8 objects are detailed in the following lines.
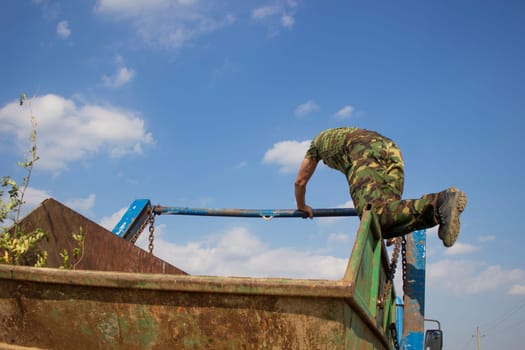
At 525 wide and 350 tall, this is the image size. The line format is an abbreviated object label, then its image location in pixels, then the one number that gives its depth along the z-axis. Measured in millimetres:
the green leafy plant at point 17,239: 2639
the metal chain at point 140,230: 5375
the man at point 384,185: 3344
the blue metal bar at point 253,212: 5641
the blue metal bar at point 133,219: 5191
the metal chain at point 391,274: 2974
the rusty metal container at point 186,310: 1905
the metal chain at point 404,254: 4422
